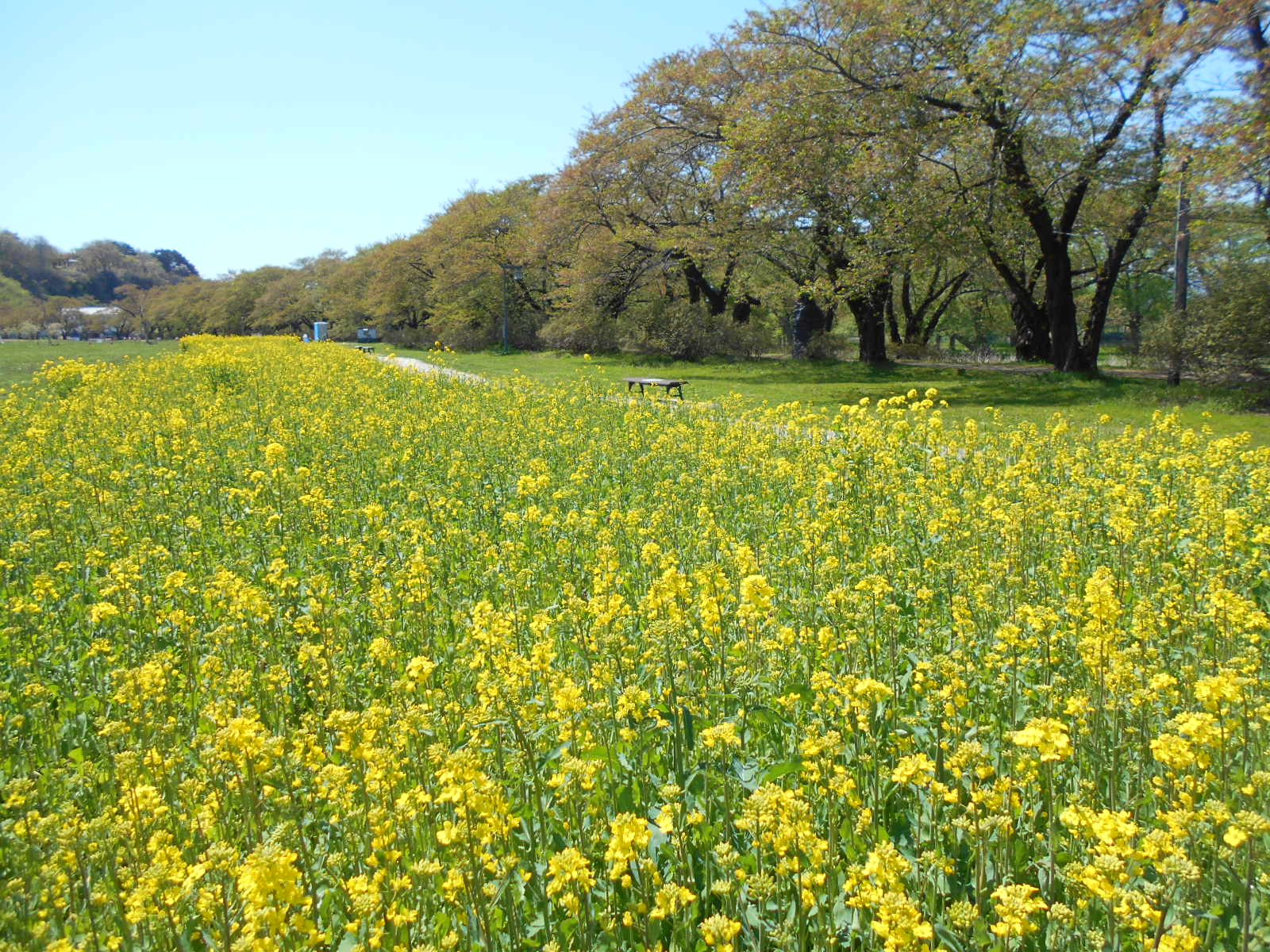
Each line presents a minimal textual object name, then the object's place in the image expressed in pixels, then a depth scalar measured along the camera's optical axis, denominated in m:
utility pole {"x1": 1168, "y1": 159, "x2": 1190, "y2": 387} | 14.51
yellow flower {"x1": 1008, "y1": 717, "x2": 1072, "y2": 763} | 2.10
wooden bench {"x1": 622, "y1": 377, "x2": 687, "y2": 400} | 16.05
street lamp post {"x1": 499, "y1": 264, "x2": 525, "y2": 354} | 41.47
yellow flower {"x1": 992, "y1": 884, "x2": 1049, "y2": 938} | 1.79
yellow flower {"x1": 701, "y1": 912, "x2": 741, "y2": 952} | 1.88
